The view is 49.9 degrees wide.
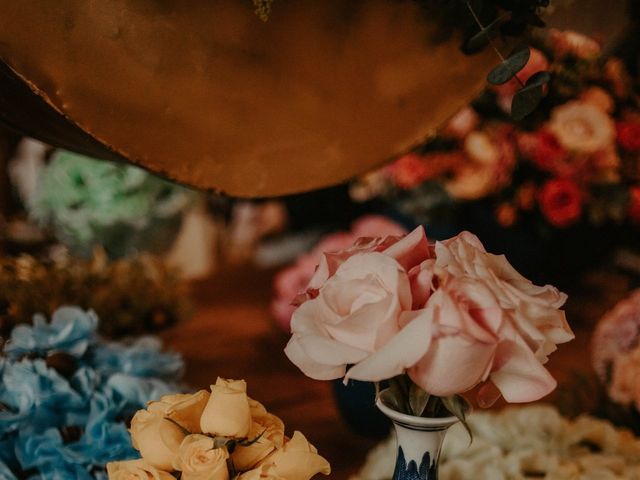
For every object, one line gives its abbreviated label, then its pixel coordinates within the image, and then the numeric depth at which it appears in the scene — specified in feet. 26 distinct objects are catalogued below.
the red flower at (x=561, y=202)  3.62
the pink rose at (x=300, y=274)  3.45
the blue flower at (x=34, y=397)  1.90
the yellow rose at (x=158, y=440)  1.33
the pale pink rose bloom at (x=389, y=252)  1.30
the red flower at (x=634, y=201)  3.69
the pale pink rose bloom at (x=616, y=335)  2.58
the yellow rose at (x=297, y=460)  1.33
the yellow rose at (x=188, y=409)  1.40
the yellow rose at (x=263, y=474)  1.30
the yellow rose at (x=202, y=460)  1.25
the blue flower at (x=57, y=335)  2.06
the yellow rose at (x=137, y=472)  1.31
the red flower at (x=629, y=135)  3.69
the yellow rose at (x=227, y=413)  1.33
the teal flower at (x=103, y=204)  3.56
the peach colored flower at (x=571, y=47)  3.45
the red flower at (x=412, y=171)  4.08
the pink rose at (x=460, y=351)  1.13
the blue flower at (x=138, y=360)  2.20
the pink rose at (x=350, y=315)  1.17
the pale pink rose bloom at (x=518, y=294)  1.19
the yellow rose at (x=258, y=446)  1.36
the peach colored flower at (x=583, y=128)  3.59
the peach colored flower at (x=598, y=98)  3.69
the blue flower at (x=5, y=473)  1.81
